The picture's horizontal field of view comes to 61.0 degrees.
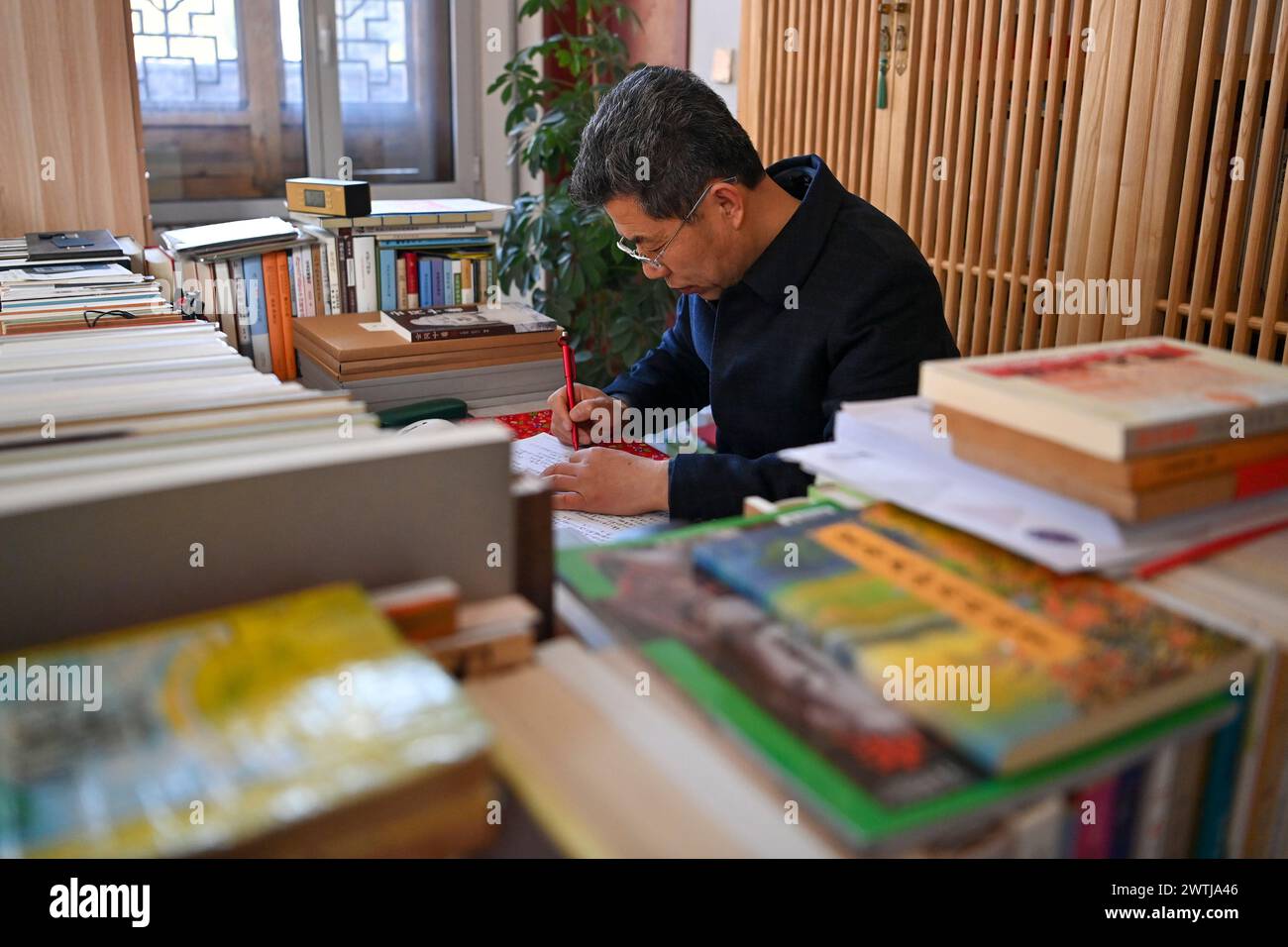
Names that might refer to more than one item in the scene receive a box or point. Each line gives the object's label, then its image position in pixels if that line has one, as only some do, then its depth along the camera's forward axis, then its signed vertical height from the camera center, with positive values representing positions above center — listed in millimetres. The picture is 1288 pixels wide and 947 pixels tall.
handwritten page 1632 -516
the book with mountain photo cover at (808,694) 605 -317
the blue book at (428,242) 2473 -162
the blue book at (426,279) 2518 -246
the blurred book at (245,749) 518 -288
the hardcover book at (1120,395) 836 -174
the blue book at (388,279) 2482 -245
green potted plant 3682 -226
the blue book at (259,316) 2328 -309
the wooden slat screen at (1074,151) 2066 +58
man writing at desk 1759 -180
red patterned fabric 2057 -490
